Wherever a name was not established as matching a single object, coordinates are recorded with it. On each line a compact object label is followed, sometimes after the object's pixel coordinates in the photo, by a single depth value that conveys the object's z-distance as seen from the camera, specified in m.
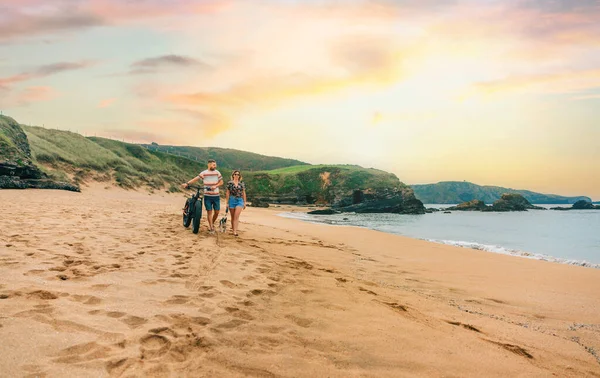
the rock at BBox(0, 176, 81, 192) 19.77
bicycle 9.93
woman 10.96
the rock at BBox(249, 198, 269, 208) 50.60
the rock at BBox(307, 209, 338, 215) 44.47
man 10.61
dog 10.95
